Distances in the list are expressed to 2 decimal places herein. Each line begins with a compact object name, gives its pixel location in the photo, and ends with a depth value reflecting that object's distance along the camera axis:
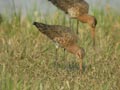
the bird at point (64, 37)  15.45
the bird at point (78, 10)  18.84
